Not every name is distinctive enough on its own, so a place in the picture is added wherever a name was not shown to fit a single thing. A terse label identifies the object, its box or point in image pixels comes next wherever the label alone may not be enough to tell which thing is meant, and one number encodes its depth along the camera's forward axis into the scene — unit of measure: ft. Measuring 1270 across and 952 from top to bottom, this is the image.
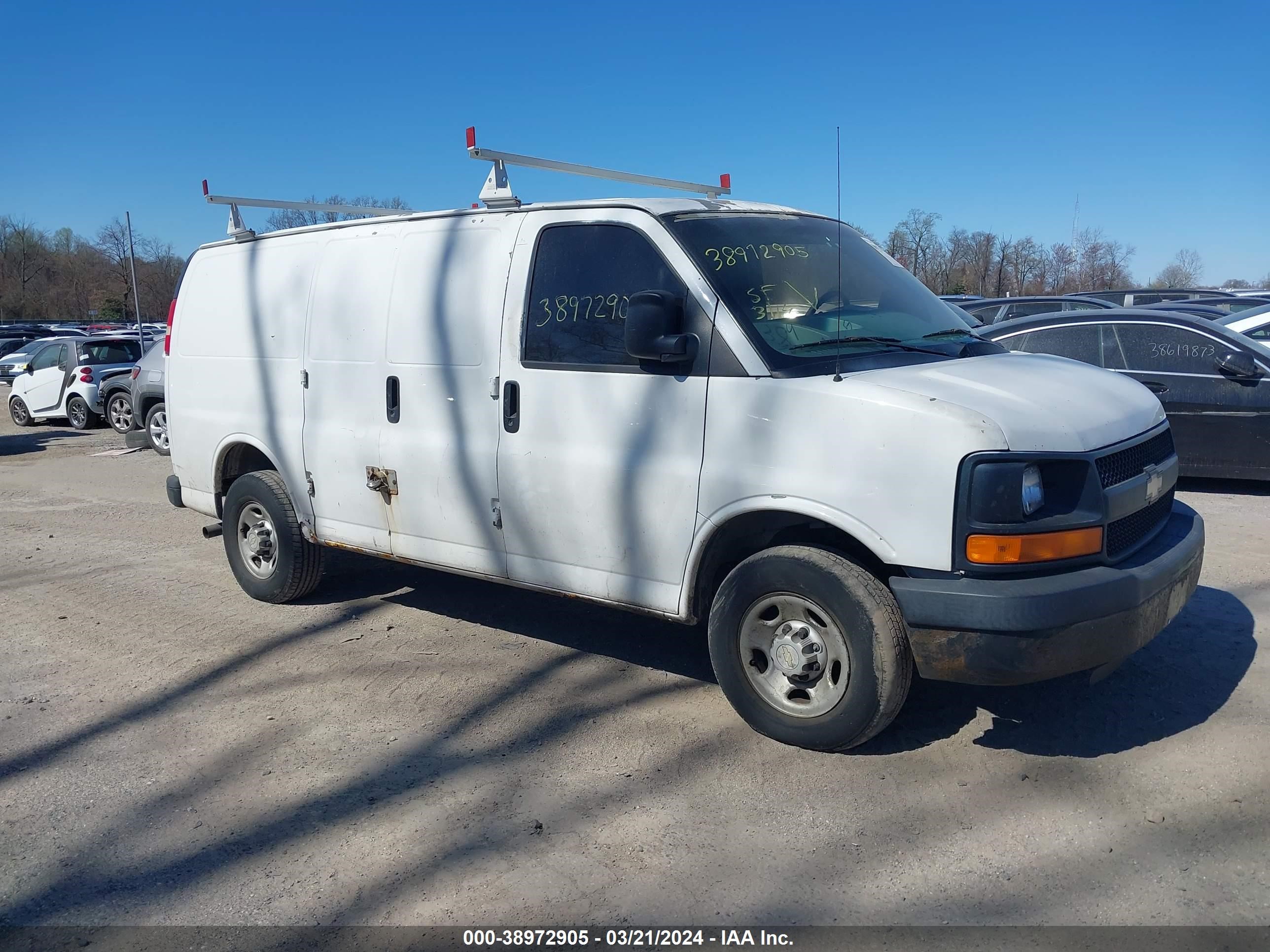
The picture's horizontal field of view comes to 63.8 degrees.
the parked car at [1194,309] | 42.04
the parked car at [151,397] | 43.42
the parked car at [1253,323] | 34.06
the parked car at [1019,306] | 49.19
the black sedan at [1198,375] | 27.35
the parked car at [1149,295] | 60.39
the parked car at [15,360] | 76.64
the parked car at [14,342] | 109.29
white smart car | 55.01
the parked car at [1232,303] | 46.62
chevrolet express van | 11.67
